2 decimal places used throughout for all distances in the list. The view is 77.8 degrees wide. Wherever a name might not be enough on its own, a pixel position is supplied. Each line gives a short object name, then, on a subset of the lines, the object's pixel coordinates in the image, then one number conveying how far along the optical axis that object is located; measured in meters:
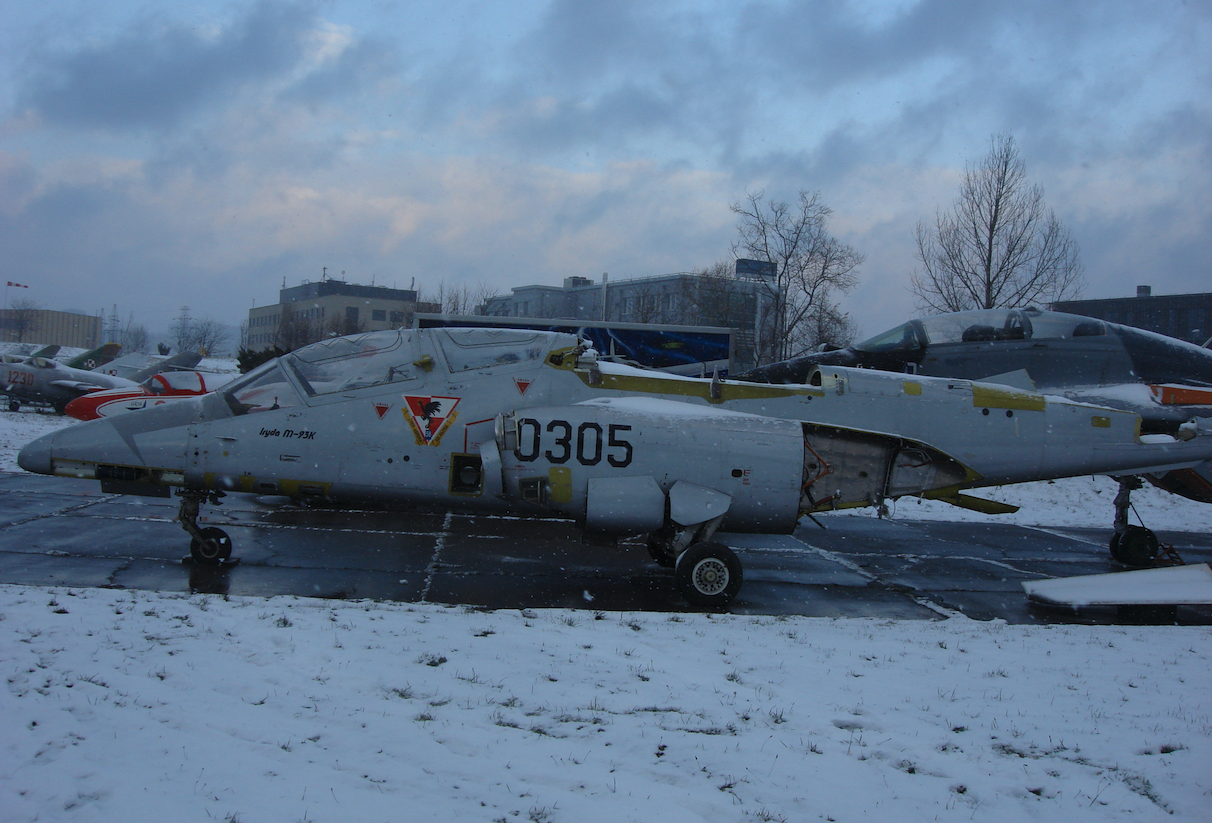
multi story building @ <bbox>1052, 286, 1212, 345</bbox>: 44.00
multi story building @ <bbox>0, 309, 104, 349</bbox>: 107.31
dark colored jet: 10.47
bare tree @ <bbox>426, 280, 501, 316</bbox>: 63.88
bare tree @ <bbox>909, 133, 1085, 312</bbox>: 25.17
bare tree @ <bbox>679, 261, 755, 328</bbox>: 40.16
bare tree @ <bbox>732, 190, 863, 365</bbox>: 34.38
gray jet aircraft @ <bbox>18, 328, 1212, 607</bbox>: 7.86
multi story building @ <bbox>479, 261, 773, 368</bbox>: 40.34
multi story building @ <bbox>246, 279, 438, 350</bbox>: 81.25
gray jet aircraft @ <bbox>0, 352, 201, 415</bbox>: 26.81
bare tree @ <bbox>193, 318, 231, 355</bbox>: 109.25
